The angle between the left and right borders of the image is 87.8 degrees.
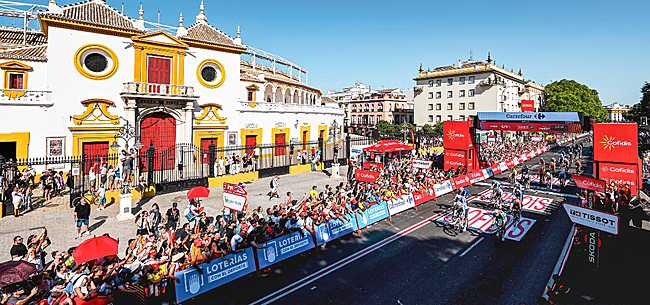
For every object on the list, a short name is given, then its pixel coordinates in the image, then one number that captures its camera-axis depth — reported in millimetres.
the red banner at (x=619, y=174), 18812
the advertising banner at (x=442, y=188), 19866
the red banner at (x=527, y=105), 33838
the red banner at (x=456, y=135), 26016
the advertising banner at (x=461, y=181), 22297
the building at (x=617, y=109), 173750
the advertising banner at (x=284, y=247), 10304
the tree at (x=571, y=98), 68875
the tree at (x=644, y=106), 61025
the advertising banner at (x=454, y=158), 26203
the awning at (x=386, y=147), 25284
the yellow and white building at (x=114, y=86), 21906
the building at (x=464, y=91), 63156
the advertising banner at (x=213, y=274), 8484
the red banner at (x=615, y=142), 18656
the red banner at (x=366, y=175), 19203
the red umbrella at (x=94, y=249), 7500
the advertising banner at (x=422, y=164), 21553
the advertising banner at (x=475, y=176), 24066
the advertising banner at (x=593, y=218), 8992
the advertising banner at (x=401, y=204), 15992
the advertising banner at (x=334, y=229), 12070
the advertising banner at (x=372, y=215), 14070
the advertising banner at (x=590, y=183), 14586
